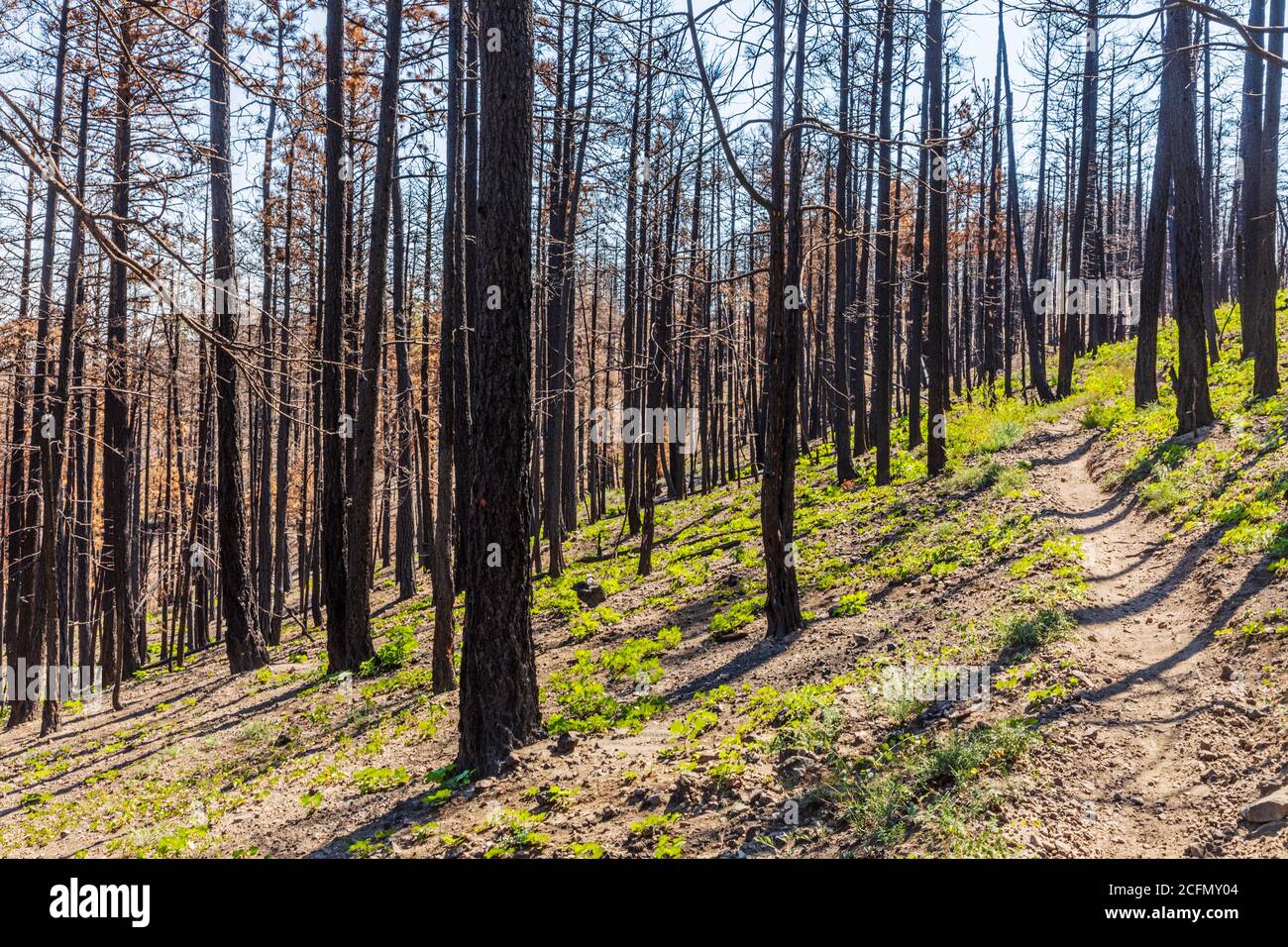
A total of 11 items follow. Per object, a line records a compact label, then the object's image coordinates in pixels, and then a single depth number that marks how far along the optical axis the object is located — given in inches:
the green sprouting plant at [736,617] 385.4
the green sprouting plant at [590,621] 446.6
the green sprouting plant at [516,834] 184.5
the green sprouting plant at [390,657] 464.4
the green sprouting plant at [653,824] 185.5
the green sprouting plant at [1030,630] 248.8
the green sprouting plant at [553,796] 205.6
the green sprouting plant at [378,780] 259.9
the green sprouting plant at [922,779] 167.5
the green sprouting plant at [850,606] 358.3
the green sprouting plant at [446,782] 228.5
